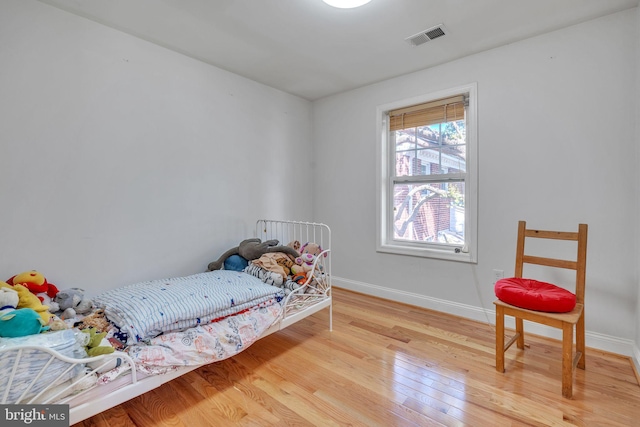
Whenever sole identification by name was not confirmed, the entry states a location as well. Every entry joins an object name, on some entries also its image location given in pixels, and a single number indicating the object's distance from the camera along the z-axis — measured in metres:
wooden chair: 1.63
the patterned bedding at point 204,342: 1.47
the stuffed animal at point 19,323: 1.24
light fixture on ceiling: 1.77
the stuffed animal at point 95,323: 1.65
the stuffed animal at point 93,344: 1.31
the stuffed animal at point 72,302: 1.81
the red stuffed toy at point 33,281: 1.69
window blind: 2.73
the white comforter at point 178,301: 1.62
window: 2.69
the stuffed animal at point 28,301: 1.56
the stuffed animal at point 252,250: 2.53
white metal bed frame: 1.10
